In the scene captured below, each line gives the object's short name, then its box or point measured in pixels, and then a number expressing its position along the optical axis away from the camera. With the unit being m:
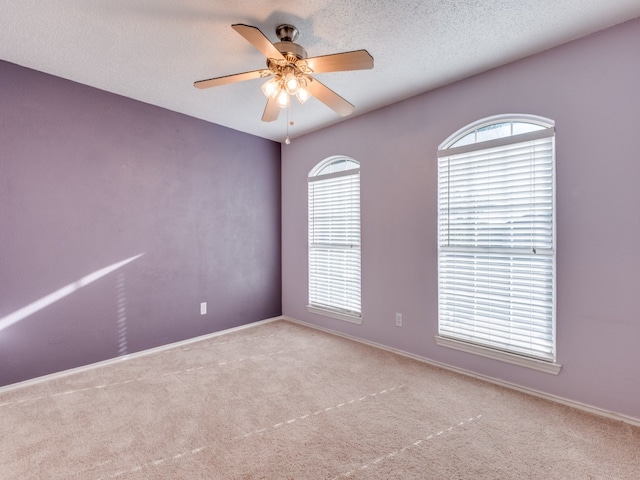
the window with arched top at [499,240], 2.40
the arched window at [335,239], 3.79
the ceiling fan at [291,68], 1.78
